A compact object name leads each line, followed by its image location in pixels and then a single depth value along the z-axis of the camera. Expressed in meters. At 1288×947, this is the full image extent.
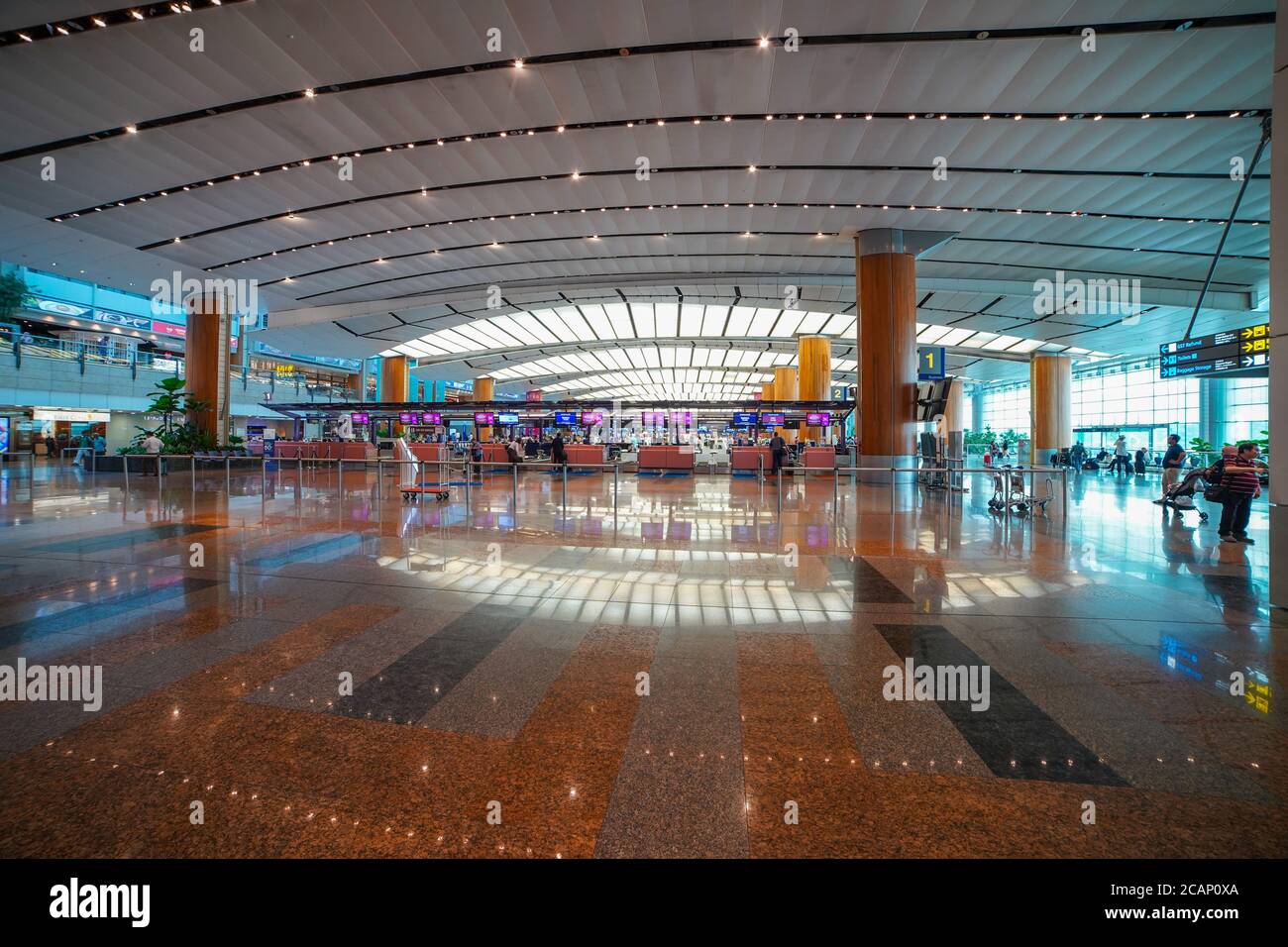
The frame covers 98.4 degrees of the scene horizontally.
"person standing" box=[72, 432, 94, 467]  20.89
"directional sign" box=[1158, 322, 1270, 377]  12.19
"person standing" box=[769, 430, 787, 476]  18.75
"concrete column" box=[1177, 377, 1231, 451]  28.88
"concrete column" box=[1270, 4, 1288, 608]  4.54
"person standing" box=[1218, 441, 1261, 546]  8.03
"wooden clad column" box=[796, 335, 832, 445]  30.55
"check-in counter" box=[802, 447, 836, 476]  20.97
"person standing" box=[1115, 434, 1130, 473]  24.89
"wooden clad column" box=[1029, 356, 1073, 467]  33.47
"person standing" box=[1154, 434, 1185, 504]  12.84
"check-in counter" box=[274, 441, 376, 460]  24.31
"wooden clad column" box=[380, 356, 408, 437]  37.41
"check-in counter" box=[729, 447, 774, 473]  21.53
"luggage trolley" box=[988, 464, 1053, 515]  9.66
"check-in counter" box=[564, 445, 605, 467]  22.62
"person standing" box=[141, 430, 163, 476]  19.53
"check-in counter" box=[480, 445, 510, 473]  23.44
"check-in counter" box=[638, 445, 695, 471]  22.34
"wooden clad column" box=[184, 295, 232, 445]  22.44
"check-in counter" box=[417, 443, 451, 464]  22.01
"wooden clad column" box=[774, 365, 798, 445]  41.38
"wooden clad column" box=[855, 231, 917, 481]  16.17
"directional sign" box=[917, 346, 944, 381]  16.69
